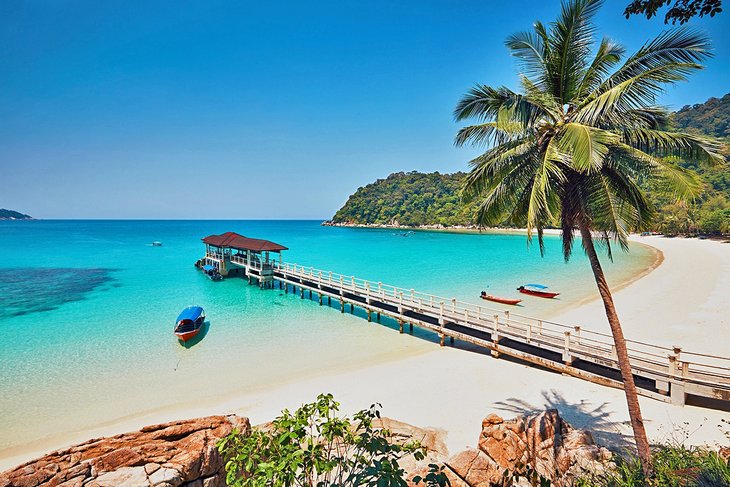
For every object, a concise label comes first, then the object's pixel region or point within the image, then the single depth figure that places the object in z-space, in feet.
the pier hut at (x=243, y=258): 96.94
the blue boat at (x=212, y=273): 106.93
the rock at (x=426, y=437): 22.68
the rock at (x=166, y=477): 14.97
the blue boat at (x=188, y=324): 53.78
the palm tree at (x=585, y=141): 17.11
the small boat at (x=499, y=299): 73.24
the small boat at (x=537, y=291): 80.18
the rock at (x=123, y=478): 14.66
